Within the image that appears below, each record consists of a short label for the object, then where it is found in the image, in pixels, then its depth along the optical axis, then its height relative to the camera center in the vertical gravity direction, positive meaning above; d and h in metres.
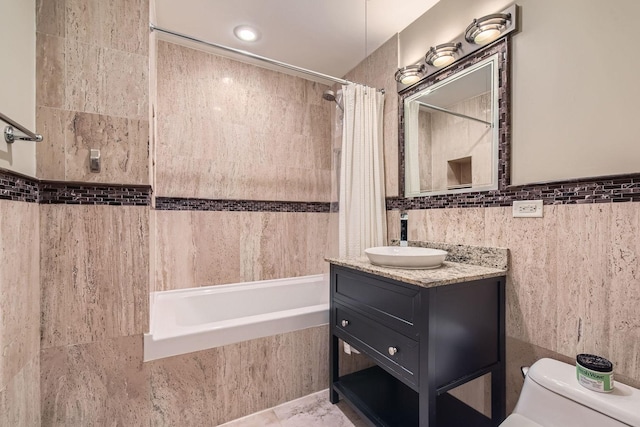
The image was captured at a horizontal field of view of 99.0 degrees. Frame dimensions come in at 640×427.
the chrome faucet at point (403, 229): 1.71 -0.11
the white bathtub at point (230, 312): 1.45 -0.69
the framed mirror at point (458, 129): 1.42 +0.50
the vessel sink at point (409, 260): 1.31 -0.24
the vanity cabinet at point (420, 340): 1.12 -0.60
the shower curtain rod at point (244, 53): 1.44 +0.95
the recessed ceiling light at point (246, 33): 1.96 +1.31
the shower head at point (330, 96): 2.02 +0.86
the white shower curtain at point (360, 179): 1.99 +0.25
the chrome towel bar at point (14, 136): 0.91 +0.26
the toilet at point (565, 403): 0.86 -0.64
